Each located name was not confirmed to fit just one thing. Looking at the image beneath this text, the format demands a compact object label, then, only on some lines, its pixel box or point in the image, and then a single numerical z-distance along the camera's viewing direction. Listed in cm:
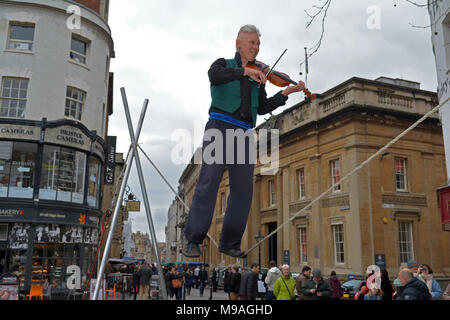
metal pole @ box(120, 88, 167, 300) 523
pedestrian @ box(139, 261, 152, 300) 1611
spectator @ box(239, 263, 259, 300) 891
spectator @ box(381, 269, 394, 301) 1013
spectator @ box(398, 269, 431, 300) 545
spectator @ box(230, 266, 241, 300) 1000
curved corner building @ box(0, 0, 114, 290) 1744
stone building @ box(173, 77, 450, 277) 2195
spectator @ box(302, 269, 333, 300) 788
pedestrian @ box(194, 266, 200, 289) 2650
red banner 1069
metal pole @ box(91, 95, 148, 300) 473
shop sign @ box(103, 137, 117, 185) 2402
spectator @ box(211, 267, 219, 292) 2356
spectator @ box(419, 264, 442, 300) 826
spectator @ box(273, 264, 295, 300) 915
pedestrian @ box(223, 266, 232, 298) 1156
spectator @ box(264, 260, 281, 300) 1199
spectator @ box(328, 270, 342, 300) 1237
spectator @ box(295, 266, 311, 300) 922
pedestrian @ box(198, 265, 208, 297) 2364
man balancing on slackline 481
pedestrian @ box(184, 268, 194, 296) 2366
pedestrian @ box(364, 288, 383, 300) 968
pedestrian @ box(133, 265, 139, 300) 1884
